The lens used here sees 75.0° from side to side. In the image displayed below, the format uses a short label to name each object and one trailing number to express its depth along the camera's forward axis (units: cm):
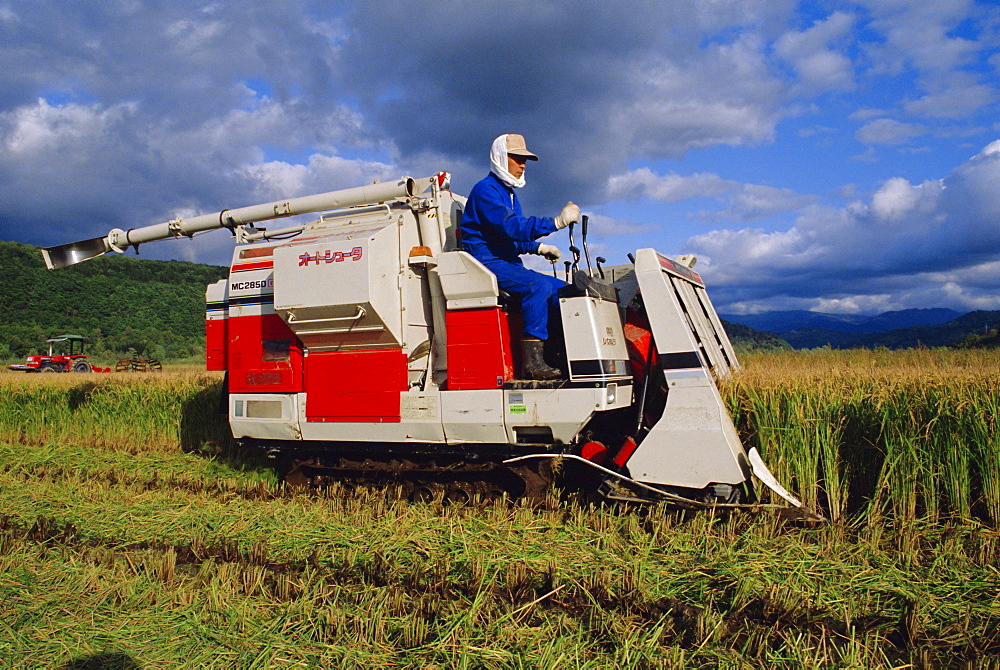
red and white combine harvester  520
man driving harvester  563
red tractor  3103
